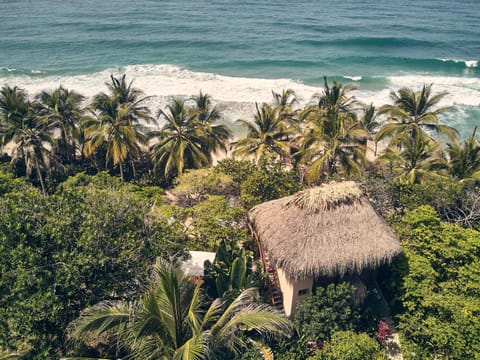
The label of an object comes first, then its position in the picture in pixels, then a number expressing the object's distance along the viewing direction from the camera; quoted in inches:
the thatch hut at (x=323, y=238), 471.2
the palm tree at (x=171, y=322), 336.8
